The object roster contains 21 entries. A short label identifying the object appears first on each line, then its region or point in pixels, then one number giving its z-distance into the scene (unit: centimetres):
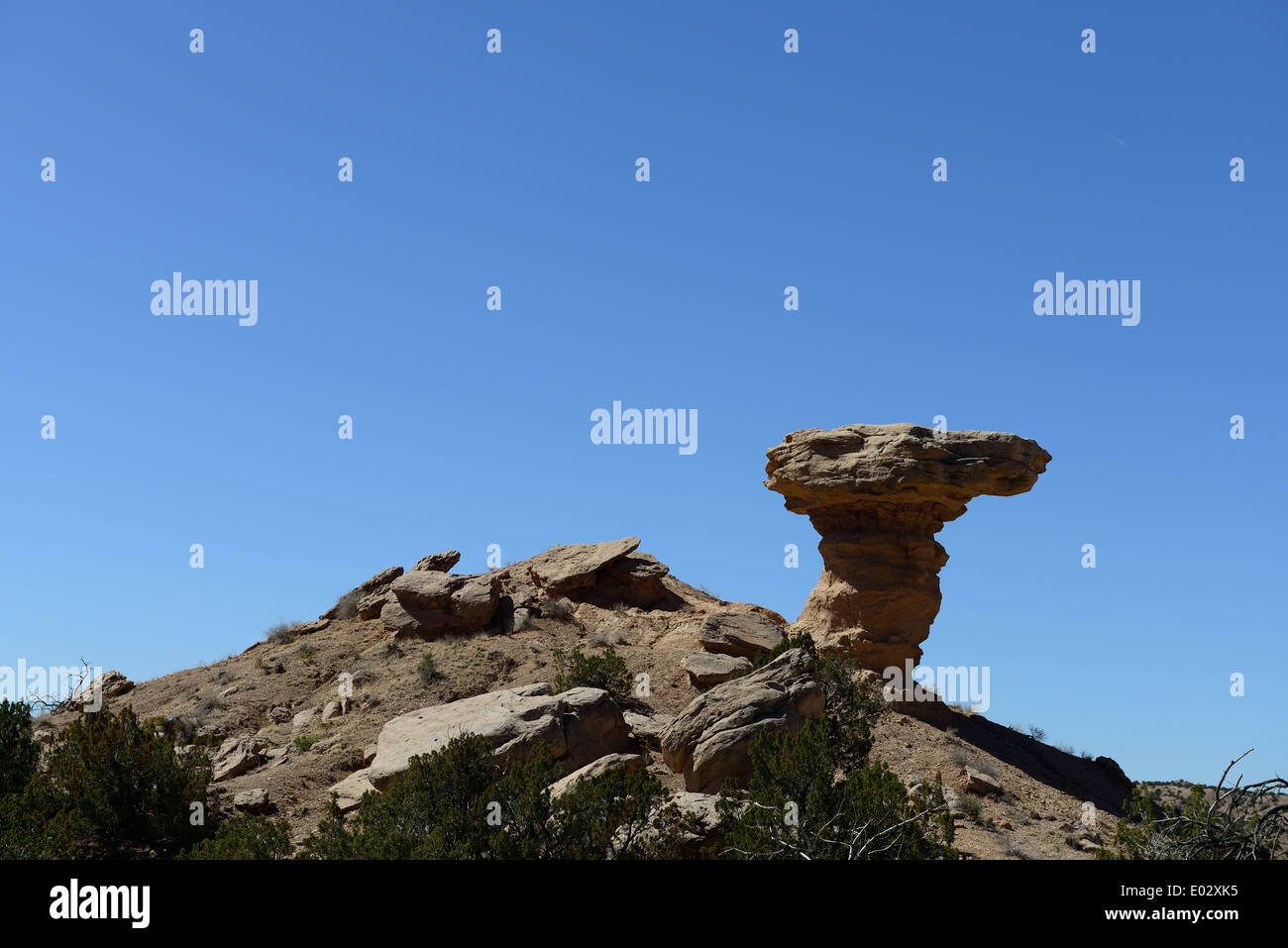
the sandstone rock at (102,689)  3303
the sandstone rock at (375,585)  3584
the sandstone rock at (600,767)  1994
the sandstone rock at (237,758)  2486
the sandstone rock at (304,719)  2781
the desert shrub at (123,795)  2105
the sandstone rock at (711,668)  2716
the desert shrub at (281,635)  3494
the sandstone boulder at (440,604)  3175
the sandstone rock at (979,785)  2469
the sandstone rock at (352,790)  2211
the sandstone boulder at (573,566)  3406
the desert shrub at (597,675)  2639
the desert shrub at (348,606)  3538
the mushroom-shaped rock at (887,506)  2817
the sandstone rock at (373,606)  3444
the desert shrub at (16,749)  2337
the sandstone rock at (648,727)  2422
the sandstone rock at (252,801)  2244
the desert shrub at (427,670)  2859
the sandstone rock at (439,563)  3497
